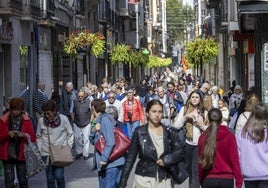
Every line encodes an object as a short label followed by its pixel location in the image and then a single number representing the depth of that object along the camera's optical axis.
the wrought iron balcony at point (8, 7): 25.36
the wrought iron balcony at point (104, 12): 53.19
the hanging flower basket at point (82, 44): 36.78
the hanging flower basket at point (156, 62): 89.12
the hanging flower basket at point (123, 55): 54.09
